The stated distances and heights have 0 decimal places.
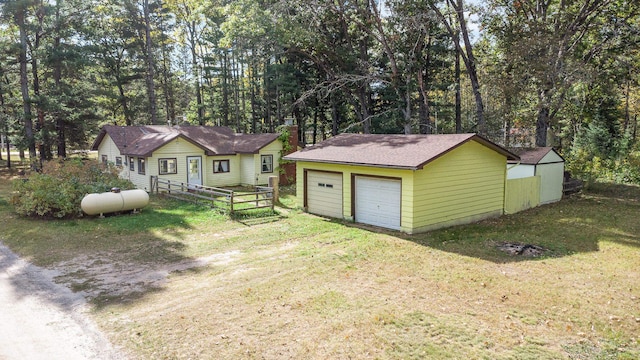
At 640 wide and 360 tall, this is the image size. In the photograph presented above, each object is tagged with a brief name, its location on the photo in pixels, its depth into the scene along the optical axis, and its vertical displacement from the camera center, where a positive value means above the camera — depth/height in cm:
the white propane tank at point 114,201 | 1603 -198
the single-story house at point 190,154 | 2400 -13
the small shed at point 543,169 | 1984 -100
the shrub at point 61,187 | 1605 -143
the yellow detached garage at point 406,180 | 1417 -116
